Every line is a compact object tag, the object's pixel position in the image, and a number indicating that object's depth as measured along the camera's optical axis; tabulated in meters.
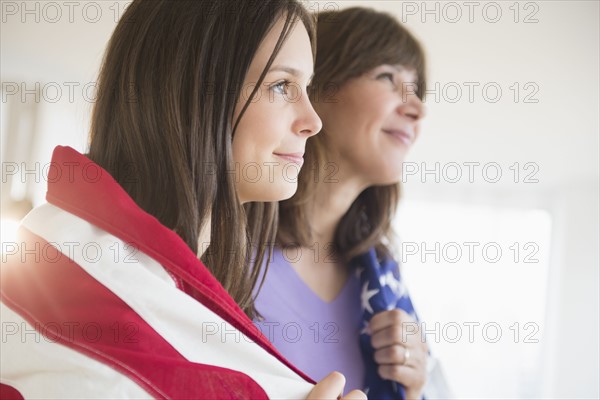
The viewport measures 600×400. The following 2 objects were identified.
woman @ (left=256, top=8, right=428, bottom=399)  1.40
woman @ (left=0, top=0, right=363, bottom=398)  1.09
